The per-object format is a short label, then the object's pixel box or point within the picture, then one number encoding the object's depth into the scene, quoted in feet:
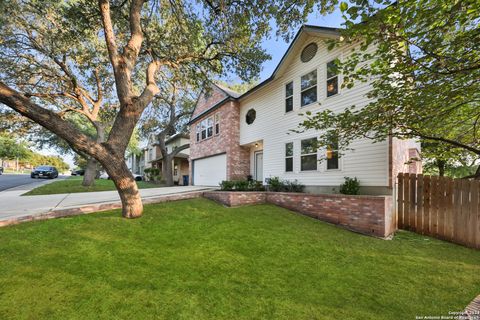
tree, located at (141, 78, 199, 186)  57.11
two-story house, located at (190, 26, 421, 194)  23.75
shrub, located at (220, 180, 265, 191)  33.42
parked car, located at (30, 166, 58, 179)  79.56
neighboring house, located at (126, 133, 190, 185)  74.64
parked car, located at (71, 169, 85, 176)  153.97
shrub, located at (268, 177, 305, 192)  30.42
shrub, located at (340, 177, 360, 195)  23.01
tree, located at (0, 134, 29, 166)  135.98
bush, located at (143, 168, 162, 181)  86.36
